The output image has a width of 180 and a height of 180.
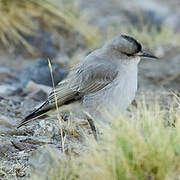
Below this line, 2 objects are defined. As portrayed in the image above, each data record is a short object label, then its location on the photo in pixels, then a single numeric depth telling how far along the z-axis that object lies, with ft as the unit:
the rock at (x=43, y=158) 27.02
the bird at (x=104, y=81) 34.81
